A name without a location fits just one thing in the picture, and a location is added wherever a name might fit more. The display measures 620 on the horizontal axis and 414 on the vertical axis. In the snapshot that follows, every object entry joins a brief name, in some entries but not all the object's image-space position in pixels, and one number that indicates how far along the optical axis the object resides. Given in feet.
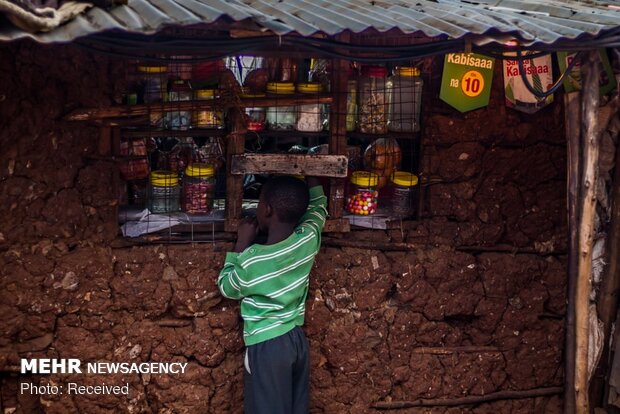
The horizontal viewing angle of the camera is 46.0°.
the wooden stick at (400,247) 15.35
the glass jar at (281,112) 14.62
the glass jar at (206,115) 14.49
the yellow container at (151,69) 14.31
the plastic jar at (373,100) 15.21
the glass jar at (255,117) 14.67
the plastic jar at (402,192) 15.58
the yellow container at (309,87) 14.73
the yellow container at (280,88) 14.61
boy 13.51
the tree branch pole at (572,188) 13.24
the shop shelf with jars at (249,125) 14.34
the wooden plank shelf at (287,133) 14.93
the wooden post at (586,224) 12.64
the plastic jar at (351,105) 15.16
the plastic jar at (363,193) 15.35
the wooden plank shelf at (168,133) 14.42
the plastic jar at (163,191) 14.76
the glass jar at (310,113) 14.75
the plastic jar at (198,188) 14.84
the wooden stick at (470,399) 15.94
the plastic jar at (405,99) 15.25
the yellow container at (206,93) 14.49
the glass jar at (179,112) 14.44
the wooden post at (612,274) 15.23
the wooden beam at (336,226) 15.12
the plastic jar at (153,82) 14.37
